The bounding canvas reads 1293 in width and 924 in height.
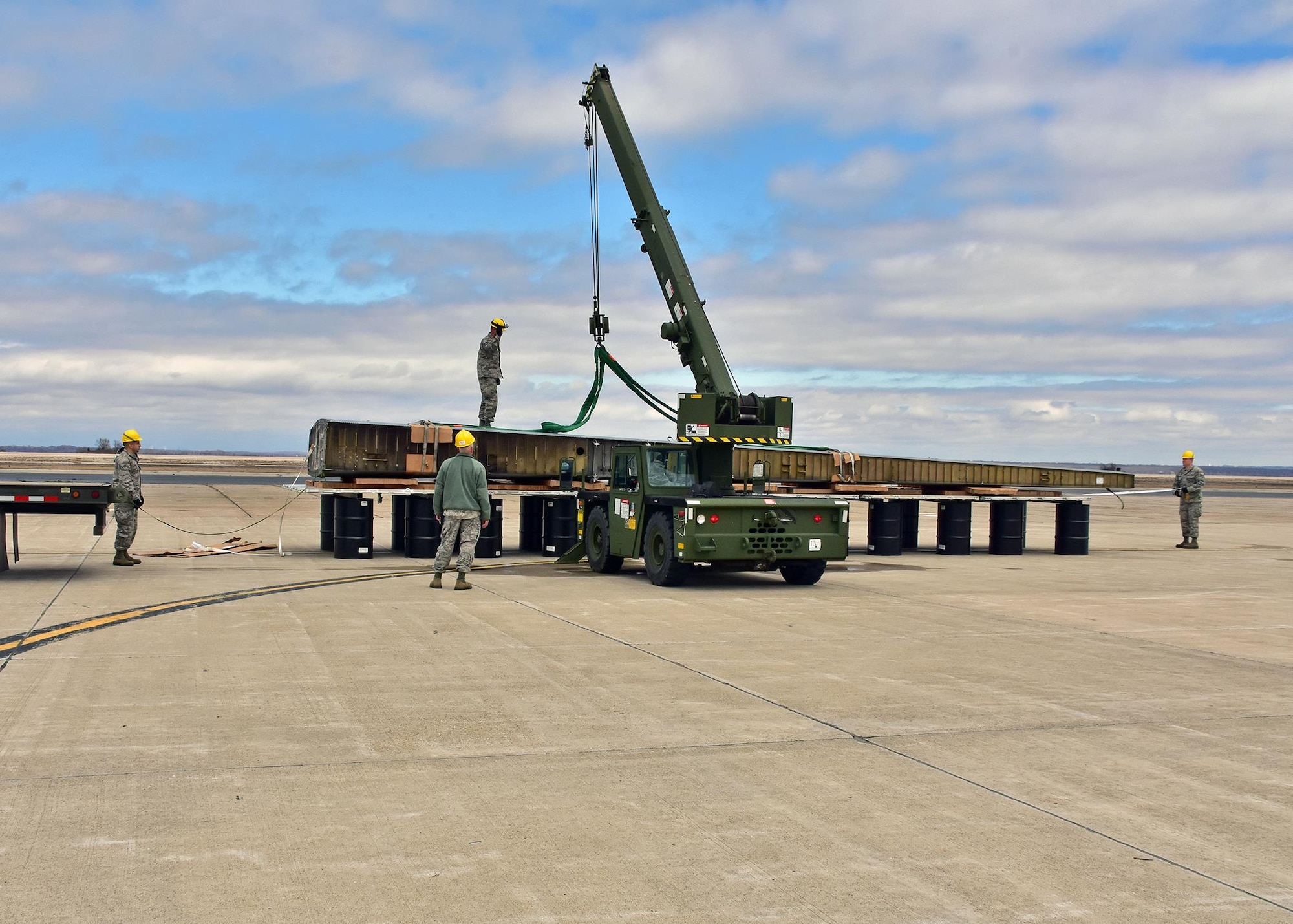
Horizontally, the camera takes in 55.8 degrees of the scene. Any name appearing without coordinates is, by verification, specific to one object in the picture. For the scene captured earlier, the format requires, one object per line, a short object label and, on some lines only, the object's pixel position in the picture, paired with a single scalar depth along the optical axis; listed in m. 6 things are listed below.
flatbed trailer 14.13
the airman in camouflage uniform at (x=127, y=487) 16.98
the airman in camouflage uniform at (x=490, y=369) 20.88
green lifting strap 20.53
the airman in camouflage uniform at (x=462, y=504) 14.56
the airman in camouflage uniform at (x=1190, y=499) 25.52
